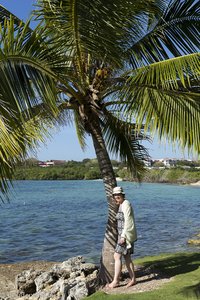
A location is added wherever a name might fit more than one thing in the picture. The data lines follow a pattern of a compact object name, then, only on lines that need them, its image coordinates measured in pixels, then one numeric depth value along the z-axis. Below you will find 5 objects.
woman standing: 7.39
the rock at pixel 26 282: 9.19
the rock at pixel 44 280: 8.91
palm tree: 5.77
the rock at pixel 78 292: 7.44
